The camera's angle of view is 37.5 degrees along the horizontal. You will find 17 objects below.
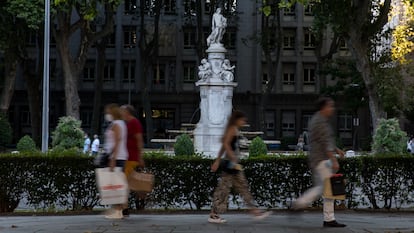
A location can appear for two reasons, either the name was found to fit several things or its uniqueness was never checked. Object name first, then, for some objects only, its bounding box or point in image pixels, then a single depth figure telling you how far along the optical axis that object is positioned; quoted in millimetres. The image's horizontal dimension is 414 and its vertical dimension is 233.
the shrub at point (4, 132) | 44031
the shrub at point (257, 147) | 27827
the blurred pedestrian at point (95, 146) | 32206
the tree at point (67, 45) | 35156
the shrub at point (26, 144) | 31139
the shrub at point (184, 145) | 27541
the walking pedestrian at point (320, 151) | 9272
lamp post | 25781
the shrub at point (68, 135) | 24766
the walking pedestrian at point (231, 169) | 9789
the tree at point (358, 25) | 29312
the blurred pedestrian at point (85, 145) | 25734
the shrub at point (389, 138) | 25125
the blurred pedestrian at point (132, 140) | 10414
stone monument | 30062
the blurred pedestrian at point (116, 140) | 10039
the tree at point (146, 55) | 46625
